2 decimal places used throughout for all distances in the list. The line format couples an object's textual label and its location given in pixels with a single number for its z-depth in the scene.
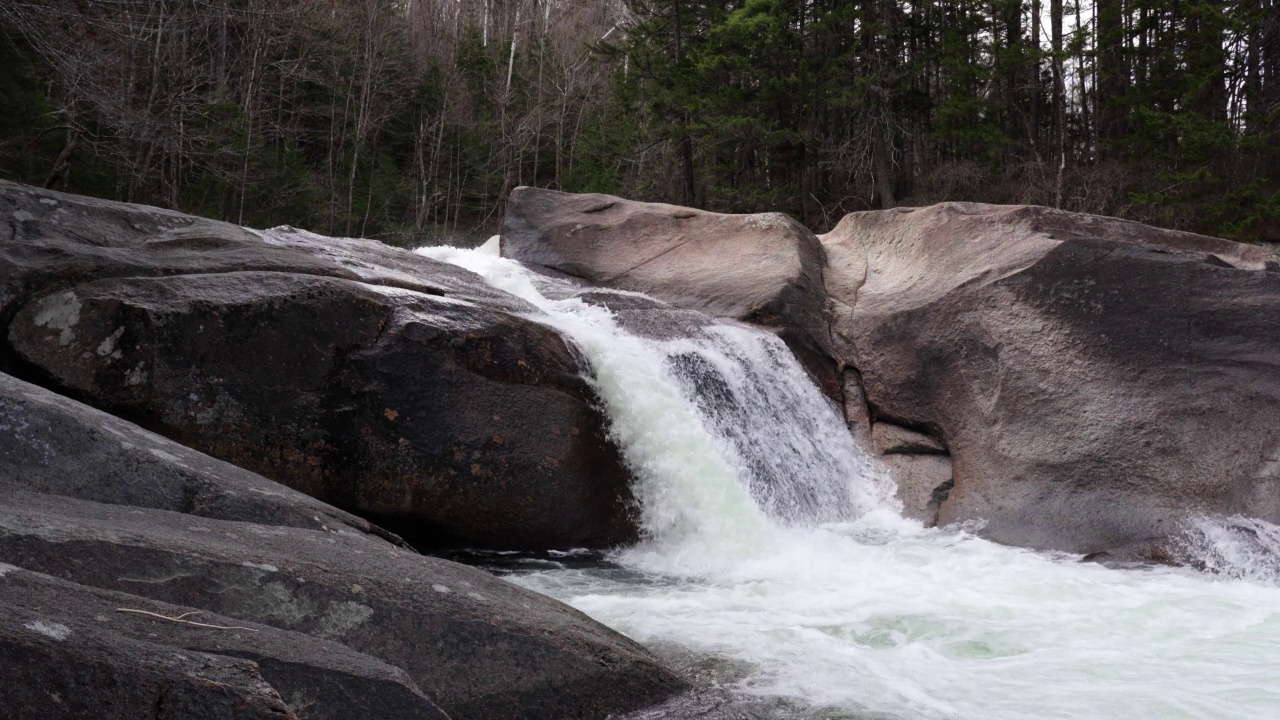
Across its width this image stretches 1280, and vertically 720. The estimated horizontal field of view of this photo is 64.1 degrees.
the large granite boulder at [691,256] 10.20
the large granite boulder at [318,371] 5.91
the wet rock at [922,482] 8.88
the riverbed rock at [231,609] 2.06
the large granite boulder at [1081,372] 8.20
